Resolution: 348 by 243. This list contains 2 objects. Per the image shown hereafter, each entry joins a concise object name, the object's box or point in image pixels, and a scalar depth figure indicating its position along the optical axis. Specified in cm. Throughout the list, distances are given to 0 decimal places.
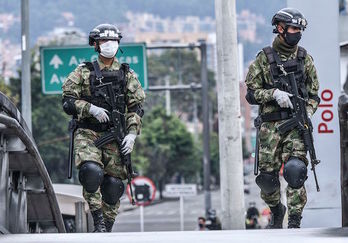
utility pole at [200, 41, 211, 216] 3959
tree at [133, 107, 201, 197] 10300
